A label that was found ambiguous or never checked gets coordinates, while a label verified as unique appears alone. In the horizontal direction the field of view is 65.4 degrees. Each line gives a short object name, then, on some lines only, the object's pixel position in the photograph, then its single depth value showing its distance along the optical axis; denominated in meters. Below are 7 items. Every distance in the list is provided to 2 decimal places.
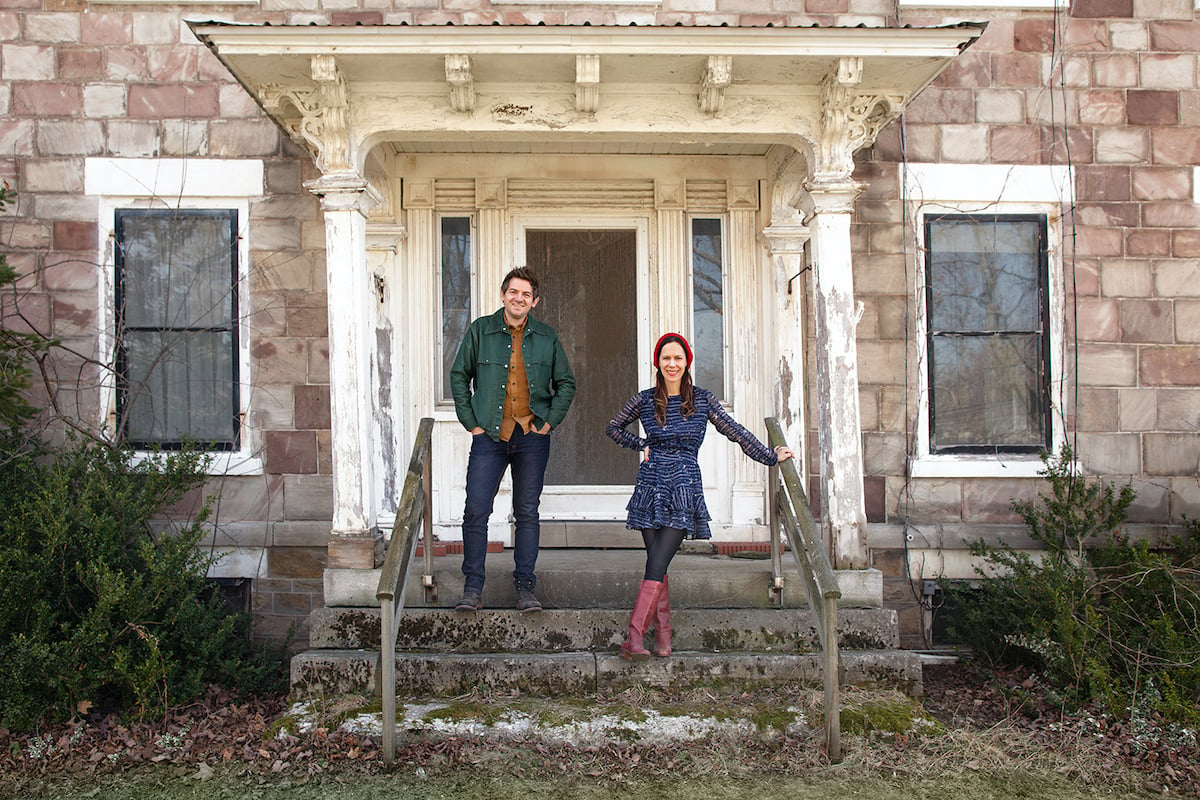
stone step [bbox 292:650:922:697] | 4.71
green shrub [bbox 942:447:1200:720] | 4.84
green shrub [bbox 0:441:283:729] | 4.71
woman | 4.66
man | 4.89
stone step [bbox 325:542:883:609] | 5.12
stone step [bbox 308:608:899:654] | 4.95
